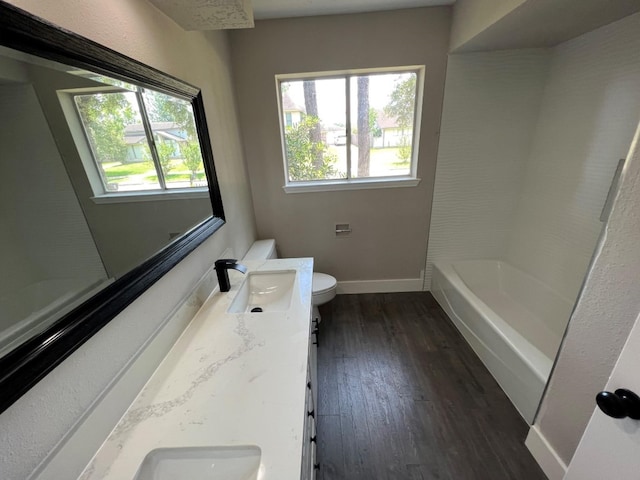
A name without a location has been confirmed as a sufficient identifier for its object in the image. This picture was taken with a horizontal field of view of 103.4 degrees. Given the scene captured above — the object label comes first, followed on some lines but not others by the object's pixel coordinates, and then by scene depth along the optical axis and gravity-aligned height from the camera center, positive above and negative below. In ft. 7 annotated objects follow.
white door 1.89 -2.35
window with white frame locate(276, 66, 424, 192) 7.10 +0.52
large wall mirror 1.74 -0.29
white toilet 6.91 -3.71
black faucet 4.44 -1.95
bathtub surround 4.92 -0.28
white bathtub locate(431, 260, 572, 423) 4.86 -4.36
